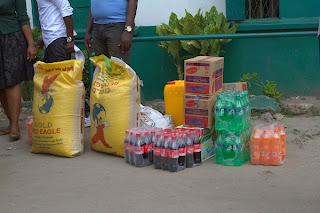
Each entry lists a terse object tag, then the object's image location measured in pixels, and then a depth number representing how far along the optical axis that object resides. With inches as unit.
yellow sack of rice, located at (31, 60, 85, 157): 207.3
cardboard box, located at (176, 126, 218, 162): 197.9
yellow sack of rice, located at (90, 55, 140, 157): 205.3
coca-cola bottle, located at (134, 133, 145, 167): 193.9
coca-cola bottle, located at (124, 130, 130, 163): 197.8
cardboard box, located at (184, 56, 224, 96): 198.7
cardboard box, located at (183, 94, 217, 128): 200.2
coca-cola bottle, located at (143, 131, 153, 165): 196.2
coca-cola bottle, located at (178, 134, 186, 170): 188.9
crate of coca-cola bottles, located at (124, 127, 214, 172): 188.4
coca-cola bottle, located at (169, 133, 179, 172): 186.5
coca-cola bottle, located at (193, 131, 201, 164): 193.8
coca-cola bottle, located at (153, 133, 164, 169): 191.0
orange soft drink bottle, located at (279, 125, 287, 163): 193.9
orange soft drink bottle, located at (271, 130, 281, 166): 187.9
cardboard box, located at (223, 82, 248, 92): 223.3
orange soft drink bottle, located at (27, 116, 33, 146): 227.5
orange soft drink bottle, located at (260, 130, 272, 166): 188.7
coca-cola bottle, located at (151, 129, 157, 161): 196.5
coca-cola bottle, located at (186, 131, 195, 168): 191.8
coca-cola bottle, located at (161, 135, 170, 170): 188.4
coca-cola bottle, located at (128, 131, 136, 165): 195.4
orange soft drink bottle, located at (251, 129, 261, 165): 190.1
